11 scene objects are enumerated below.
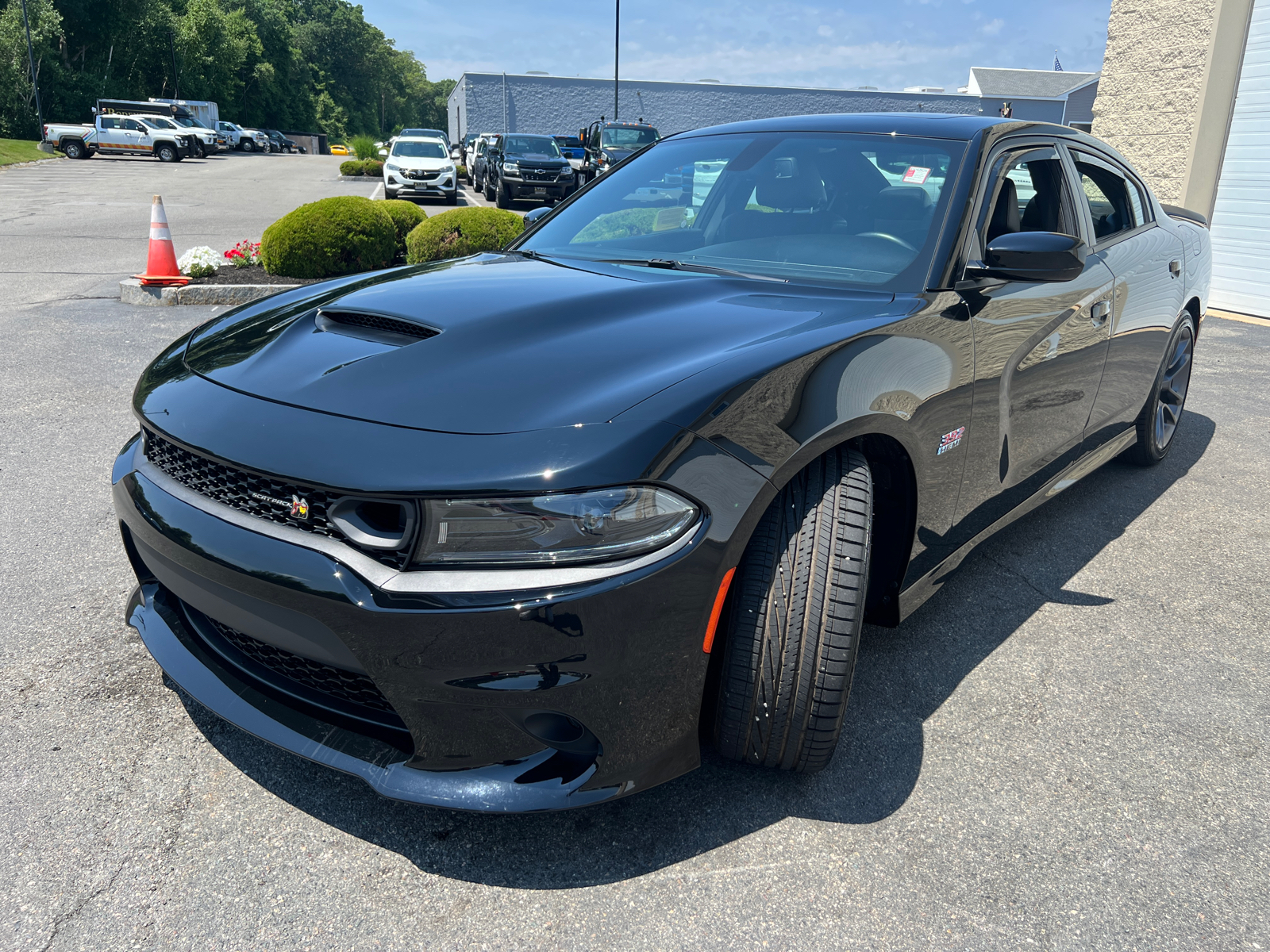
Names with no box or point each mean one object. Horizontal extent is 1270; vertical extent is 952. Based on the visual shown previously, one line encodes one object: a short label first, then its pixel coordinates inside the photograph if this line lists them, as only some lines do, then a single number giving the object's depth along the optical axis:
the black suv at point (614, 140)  22.16
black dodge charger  1.63
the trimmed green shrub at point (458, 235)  8.92
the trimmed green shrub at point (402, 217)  10.03
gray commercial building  47.47
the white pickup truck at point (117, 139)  39.78
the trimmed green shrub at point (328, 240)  8.90
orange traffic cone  8.28
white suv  20.11
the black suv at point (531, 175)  20.14
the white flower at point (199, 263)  8.80
